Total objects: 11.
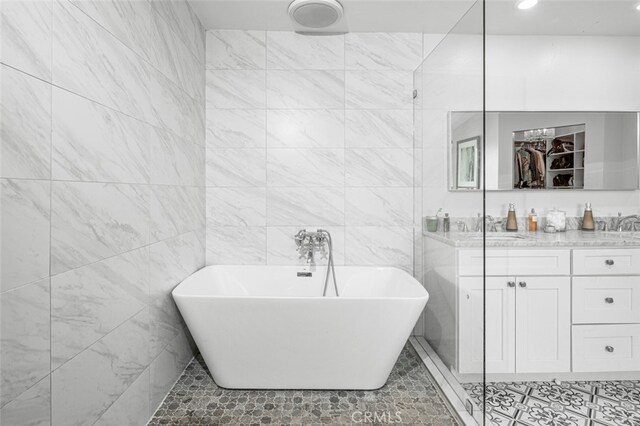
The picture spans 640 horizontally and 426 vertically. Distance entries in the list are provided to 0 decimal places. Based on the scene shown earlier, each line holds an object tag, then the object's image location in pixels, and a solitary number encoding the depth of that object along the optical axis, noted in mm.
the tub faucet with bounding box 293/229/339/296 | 2691
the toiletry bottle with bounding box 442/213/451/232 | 2159
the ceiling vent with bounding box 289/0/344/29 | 2279
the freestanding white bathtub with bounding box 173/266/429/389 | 1855
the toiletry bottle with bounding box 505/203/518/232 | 2572
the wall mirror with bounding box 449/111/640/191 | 2256
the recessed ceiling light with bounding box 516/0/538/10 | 2171
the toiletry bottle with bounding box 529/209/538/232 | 2576
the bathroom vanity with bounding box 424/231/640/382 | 2035
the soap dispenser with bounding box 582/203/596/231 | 2469
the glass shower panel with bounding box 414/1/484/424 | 1756
